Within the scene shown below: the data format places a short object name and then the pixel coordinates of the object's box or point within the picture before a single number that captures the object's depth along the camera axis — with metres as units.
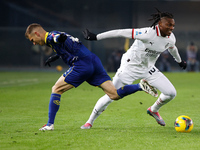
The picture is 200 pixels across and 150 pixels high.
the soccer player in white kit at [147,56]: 15.89
